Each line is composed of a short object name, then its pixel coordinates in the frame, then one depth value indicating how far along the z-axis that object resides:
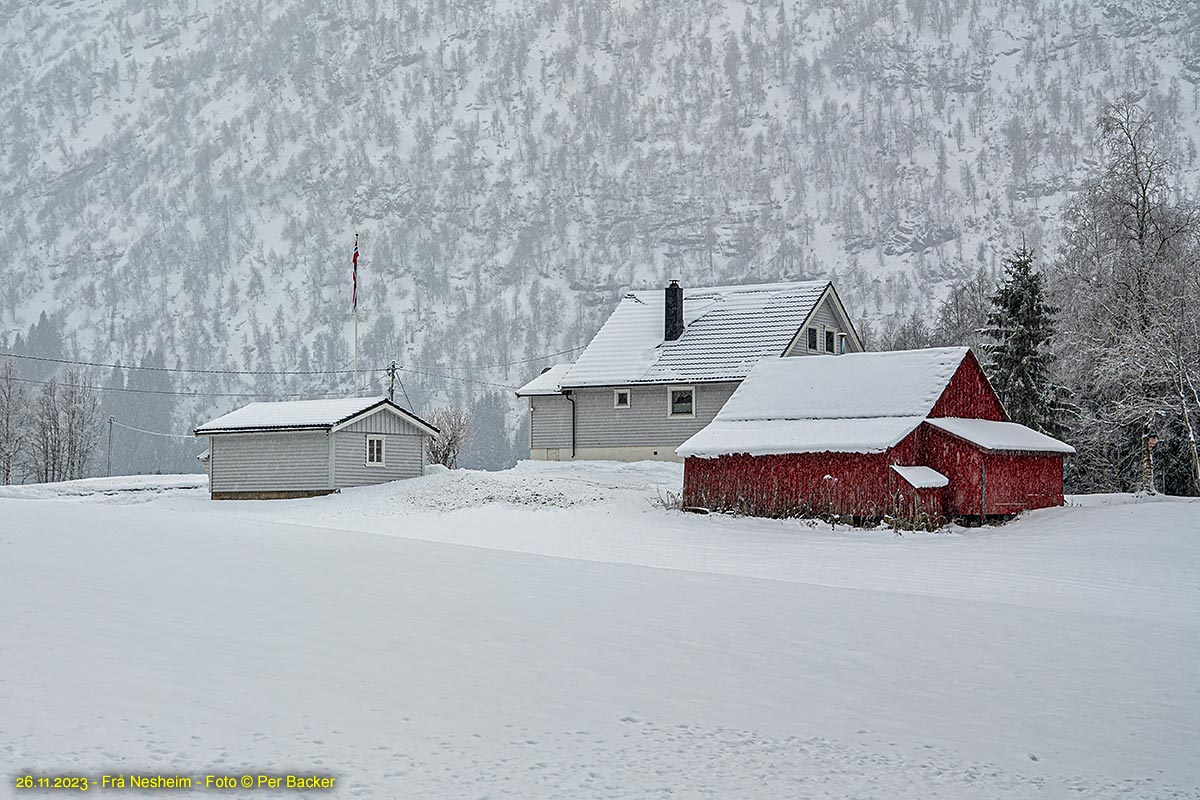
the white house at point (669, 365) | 51.81
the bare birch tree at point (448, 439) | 74.24
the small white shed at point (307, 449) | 47.06
